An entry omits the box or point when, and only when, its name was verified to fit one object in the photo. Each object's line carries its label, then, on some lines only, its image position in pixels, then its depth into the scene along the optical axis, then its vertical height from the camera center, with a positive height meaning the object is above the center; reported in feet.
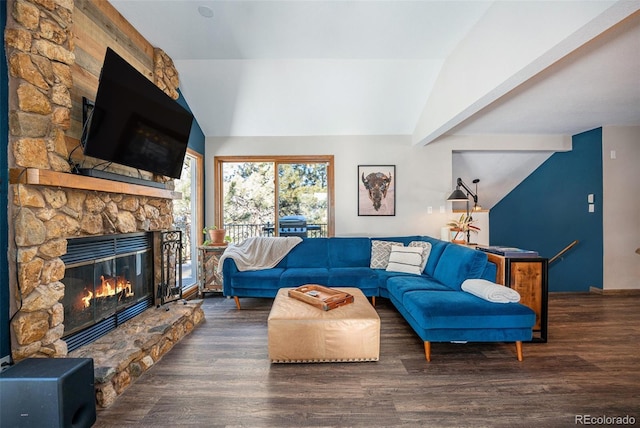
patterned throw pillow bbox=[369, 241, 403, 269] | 12.30 -1.98
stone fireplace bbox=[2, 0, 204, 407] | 5.15 -0.06
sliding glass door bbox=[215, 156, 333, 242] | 14.71 +0.91
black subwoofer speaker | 4.27 -2.93
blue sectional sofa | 7.14 -2.59
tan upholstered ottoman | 6.88 -3.21
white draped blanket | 11.61 -1.80
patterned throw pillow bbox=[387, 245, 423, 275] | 11.22 -2.11
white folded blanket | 7.34 -2.30
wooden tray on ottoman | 7.41 -2.49
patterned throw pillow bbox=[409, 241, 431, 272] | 11.20 -1.69
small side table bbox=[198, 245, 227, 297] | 12.69 -2.69
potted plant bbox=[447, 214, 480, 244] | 12.69 -0.89
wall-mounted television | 6.02 +2.34
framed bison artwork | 14.44 +1.19
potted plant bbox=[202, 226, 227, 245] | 12.82 -1.16
